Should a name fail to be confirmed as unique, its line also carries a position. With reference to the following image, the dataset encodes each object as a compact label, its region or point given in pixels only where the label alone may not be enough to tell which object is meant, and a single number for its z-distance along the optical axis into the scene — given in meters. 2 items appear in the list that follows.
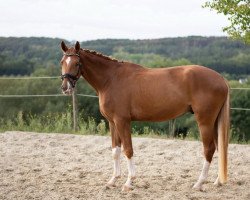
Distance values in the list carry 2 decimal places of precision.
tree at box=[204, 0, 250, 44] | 8.62
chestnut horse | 5.32
